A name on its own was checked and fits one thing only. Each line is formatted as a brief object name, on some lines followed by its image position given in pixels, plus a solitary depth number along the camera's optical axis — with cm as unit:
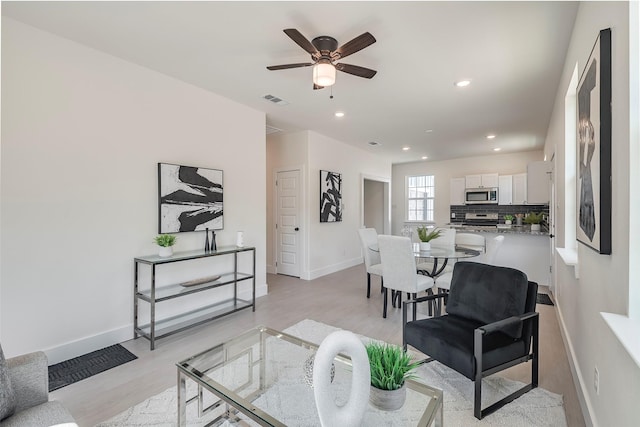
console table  289
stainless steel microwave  746
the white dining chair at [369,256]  415
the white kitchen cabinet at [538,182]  479
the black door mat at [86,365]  228
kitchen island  481
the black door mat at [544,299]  409
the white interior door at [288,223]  558
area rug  182
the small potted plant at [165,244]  302
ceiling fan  237
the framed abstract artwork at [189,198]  320
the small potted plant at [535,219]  586
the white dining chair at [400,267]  326
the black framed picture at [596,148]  139
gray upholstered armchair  119
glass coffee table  132
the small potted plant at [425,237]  379
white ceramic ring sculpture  113
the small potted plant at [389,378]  131
